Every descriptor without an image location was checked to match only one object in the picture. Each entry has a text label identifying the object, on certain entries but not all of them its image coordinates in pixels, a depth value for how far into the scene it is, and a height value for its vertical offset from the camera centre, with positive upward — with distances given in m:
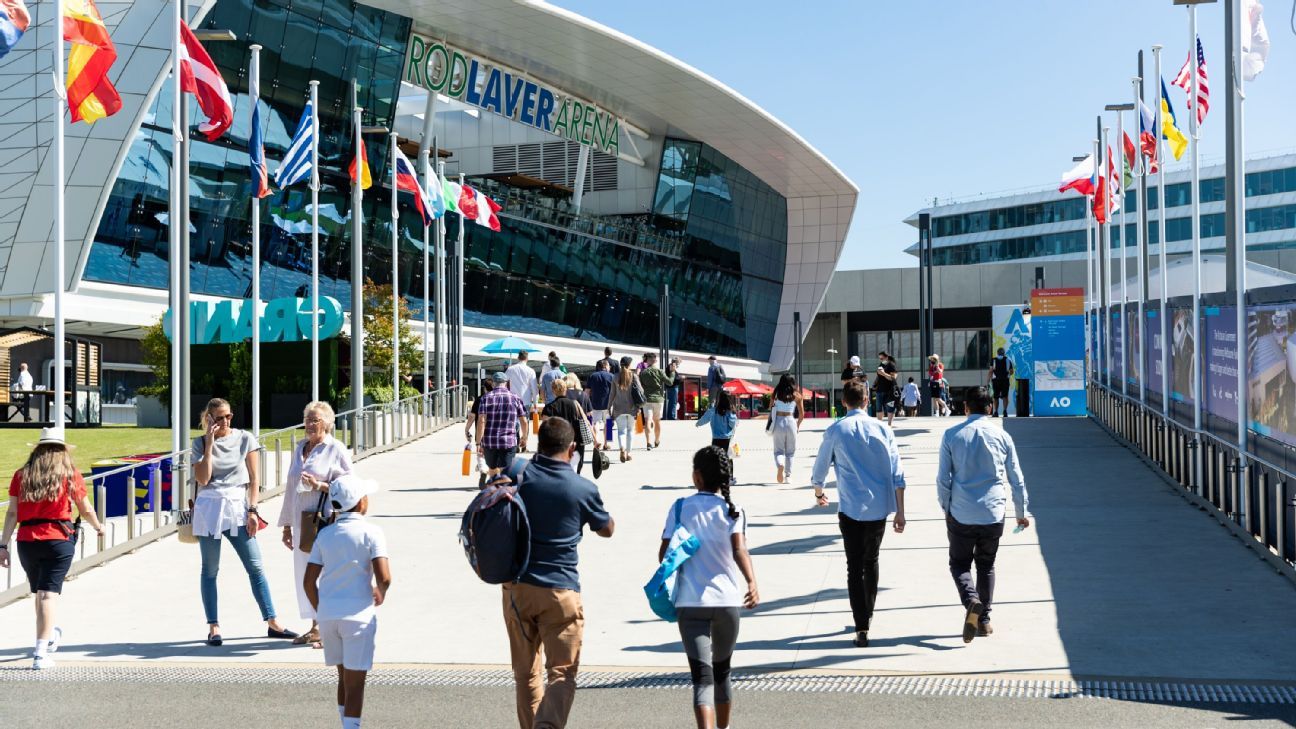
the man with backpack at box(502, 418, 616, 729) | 6.84 -0.98
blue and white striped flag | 24.17 +3.59
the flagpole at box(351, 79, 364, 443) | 25.78 +1.09
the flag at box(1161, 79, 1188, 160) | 21.15 +3.39
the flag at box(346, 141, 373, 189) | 27.64 +3.92
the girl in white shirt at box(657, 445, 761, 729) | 7.21 -1.03
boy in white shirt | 7.39 -1.08
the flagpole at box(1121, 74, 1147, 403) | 22.22 +2.59
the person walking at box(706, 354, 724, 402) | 29.10 -0.04
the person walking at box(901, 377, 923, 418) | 36.59 -0.60
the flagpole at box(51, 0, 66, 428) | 14.34 +1.73
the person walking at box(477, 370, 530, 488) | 16.08 -0.56
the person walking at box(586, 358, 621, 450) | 24.12 -0.35
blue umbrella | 38.47 +0.76
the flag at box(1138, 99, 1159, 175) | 23.84 +3.90
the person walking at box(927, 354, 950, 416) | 35.19 -0.20
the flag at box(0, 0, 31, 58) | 13.58 +3.34
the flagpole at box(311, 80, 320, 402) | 24.91 +1.55
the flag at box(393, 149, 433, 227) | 30.50 +4.10
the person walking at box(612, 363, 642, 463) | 22.83 -0.46
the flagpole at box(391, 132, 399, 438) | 30.11 +0.99
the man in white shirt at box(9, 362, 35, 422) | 34.88 -0.26
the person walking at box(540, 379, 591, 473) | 16.34 -0.40
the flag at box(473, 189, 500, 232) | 37.75 +4.18
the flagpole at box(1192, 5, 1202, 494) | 16.20 +0.25
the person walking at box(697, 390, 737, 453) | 18.20 -0.57
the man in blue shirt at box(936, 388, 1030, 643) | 9.84 -0.84
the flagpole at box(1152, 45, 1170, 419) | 19.25 +2.09
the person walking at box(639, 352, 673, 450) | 24.80 -0.35
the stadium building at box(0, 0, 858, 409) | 38.72 +7.12
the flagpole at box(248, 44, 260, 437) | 22.12 +1.57
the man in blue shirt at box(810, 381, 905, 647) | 9.85 -0.86
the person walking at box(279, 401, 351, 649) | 9.47 -0.62
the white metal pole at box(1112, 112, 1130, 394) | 25.83 +3.76
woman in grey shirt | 10.27 -0.83
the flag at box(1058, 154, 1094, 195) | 32.91 +4.42
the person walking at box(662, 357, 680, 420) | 37.92 -0.78
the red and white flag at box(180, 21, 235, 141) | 17.89 +3.63
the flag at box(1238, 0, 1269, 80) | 15.18 +3.40
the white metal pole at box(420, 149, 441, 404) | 33.59 +4.50
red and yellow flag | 14.62 +3.18
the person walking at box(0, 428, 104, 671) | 9.74 -0.98
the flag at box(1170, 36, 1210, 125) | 18.31 +3.54
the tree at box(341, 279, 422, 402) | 38.06 +0.89
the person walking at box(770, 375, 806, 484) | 18.77 -0.62
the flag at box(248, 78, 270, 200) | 21.84 +3.25
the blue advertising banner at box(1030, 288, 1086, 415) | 33.88 +0.52
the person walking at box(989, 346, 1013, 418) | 34.47 -0.10
